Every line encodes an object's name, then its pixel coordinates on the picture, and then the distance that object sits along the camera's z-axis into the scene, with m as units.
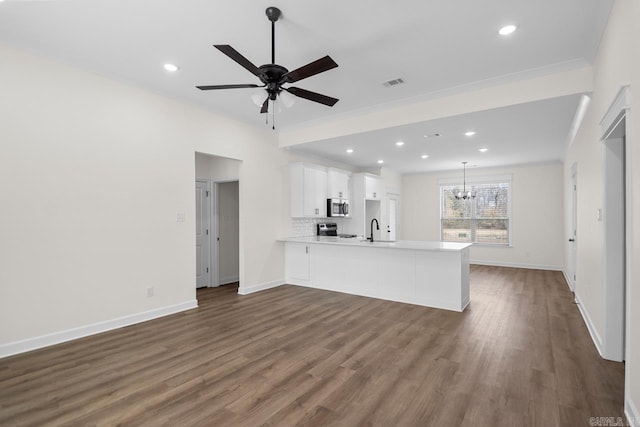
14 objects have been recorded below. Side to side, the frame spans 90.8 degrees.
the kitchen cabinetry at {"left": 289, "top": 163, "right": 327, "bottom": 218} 6.33
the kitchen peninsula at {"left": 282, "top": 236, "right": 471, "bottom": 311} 4.48
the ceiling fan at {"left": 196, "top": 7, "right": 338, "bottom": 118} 2.40
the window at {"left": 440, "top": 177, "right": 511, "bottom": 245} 8.64
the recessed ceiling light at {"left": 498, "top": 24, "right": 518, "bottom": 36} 2.79
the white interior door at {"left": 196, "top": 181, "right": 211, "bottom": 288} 6.00
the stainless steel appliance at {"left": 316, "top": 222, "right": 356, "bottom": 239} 7.11
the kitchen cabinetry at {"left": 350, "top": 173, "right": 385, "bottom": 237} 7.83
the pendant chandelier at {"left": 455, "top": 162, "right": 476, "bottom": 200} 8.86
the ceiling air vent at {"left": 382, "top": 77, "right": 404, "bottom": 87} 3.86
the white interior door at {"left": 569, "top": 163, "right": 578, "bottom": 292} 5.22
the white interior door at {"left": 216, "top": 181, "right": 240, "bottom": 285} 6.27
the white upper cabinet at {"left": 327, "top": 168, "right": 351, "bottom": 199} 7.07
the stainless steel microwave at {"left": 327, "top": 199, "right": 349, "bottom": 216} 7.03
